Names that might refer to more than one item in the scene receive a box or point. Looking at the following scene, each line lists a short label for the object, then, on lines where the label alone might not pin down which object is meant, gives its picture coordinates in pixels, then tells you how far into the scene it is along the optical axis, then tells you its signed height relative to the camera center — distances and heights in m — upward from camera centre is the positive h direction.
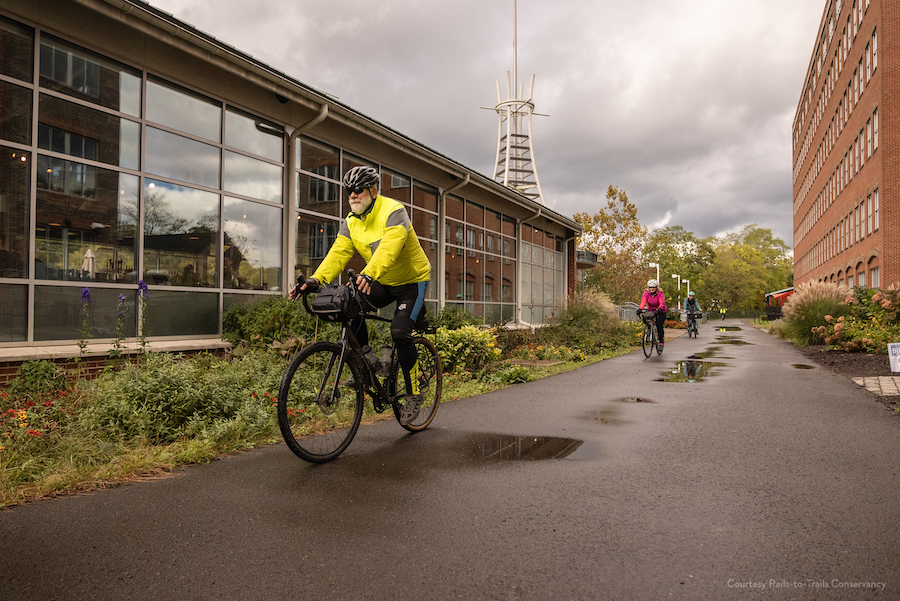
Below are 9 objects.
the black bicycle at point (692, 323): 27.84 -0.43
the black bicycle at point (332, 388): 4.26 -0.56
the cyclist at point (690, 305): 28.36 +0.40
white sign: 10.11 -0.66
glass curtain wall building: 7.28 +1.70
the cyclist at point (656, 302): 15.79 +0.29
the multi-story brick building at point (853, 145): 27.70 +9.83
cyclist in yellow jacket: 4.60 +0.42
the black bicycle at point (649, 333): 15.42 -0.50
